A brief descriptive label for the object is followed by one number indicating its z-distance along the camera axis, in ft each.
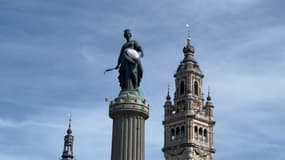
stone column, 107.86
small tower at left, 339.90
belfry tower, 371.15
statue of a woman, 111.75
